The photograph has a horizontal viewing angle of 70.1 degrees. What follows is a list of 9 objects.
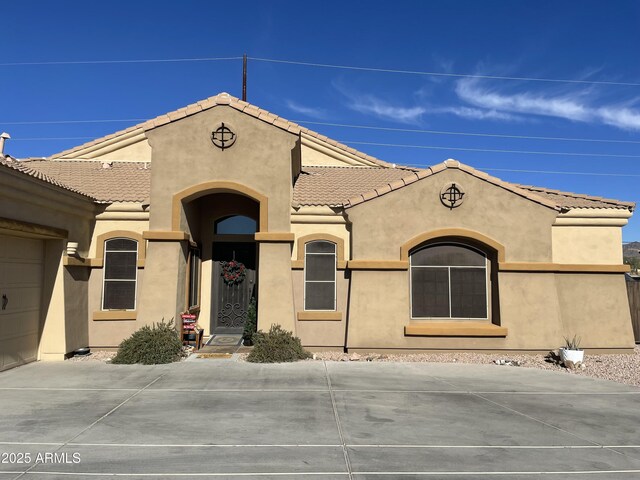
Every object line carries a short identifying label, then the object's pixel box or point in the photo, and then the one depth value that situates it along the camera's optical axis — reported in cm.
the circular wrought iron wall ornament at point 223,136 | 1240
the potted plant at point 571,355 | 1087
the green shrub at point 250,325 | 1257
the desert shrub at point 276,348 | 1096
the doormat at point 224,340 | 1301
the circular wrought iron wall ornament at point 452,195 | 1248
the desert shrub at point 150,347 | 1066
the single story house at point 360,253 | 1207
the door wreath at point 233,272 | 1434
